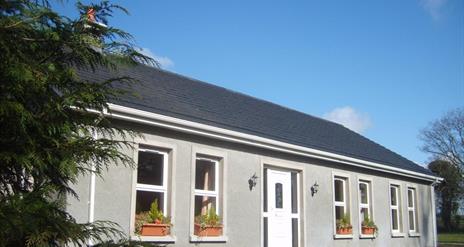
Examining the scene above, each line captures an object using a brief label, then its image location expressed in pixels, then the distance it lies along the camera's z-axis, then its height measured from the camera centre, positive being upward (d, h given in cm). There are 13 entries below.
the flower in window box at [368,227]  1647 +19
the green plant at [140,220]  995 +21
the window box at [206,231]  1100 +3
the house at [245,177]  1012 +131
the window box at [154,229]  1000 +5
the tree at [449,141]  4909 +817
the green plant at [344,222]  1549 +31
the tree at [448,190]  4812 +380
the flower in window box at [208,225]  1102 +14
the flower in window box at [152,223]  998 +16
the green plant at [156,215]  1012 +30
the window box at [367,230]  1644 +10
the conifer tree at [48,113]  437 +100
